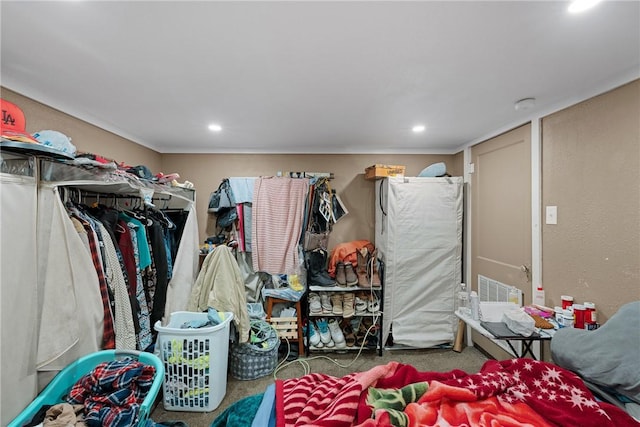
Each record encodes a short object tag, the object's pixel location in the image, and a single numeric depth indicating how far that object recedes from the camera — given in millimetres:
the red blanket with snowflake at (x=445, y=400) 1014
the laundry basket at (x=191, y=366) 1881
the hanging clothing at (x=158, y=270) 2074
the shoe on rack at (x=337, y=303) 2735
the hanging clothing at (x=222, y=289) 2314
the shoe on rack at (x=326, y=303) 2744
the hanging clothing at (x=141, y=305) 1854
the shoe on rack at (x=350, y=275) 2770
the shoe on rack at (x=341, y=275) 2773
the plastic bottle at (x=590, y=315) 1591
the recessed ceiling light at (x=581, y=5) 977
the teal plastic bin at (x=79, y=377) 1152
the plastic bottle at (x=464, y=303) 1933
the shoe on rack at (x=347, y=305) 2700
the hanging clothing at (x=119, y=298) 1586
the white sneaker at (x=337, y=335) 2729
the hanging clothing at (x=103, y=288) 1491
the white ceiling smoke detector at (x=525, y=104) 1804
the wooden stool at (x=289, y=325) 2721
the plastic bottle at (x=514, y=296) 2158
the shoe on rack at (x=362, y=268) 2766
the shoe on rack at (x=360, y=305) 2765
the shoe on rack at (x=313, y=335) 2693
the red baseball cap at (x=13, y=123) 1134
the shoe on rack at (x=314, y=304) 2721
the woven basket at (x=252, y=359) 2305
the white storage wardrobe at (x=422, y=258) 2766
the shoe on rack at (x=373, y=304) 2756
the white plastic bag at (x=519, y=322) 1585
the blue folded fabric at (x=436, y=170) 2814
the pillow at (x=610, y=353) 1172
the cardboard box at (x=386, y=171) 2861
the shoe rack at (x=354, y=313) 2711
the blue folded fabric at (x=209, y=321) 2082
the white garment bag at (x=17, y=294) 1061
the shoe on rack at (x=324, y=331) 2719
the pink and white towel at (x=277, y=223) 2949
